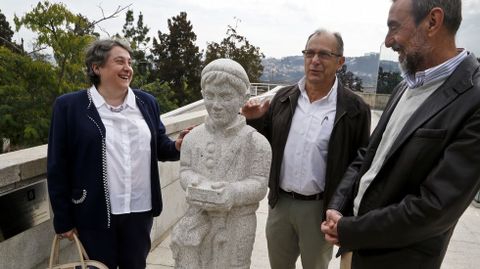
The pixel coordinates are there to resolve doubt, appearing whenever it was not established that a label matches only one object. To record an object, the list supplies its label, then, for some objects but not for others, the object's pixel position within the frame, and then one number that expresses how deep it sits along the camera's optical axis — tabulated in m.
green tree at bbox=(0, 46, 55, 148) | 7.89
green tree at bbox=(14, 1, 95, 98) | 8.05
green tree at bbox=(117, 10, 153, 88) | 19.22
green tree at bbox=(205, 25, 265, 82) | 21.53
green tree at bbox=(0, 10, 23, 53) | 16.94
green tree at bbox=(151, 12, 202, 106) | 21.14
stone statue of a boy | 2.28
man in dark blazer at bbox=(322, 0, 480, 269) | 1.61
